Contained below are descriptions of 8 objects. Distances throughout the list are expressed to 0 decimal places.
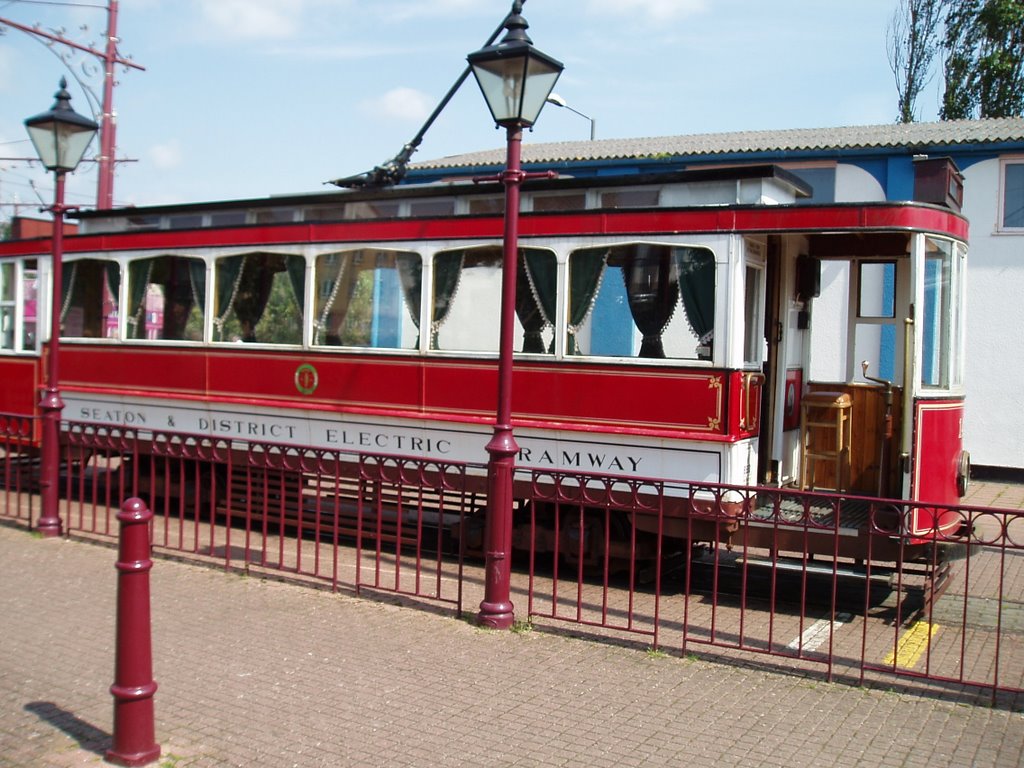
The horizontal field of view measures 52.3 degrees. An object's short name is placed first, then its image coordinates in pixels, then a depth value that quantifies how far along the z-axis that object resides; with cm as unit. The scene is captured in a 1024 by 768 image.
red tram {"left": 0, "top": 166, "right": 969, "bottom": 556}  809
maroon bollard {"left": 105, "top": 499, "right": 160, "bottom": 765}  457
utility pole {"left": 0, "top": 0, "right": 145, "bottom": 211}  1831
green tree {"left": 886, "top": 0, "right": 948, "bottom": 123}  3512
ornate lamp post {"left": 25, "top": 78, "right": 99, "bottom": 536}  952
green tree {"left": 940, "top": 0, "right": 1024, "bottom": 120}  3153
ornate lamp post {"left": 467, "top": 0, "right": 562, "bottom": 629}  665
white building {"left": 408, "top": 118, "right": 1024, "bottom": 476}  1595
